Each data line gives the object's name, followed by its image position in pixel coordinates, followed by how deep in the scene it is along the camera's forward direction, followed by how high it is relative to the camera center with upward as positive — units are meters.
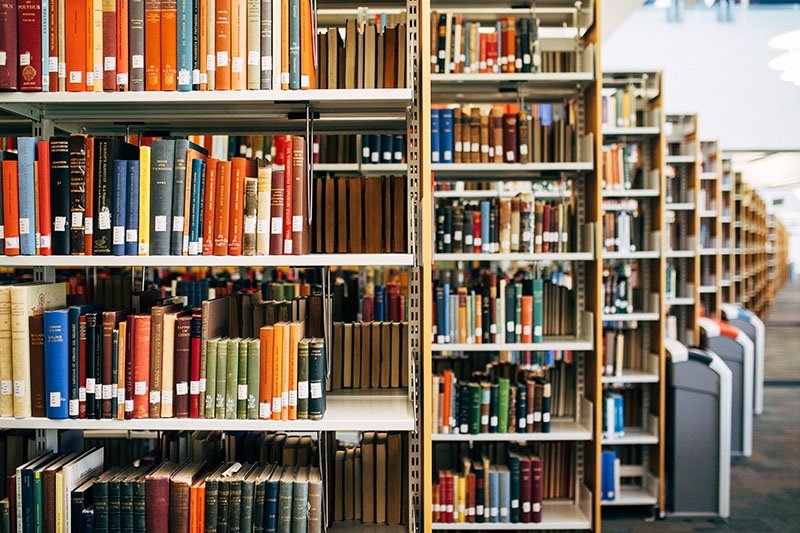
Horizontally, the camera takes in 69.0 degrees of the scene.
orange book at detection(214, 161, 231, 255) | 1.62 +0.12
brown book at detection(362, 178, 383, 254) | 1.74 +0.12
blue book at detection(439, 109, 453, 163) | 2.99 +0.59
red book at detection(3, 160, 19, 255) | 1.61 +0.12
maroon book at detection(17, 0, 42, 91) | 1.62 +0.59
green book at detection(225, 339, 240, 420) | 1.61 -0.36
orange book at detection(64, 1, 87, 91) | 1.63 +0.59
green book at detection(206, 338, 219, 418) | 1.61 -0.34
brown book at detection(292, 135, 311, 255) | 1.62 +0.15
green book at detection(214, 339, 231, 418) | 1.61 -0.35
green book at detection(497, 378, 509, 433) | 2.88 -0.75
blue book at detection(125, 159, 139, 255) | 1.61 +0.10
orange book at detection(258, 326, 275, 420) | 1.60 -0.34
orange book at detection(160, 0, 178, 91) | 1.63 +0.57
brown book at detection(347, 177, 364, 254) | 1.74 +0.11
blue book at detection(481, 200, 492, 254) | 3.00 +0.13
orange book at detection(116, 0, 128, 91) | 1.64 +0.59
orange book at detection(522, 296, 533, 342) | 2.91 -0.33
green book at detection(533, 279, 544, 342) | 2.90 -0.26
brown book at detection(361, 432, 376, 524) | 1.78 -0.71
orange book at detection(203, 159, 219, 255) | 1.62 +0.12
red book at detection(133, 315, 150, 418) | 1.60 -0.32
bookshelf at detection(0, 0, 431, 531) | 1.59 +0.37
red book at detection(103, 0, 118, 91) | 1.63 +0.61
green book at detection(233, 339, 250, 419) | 1.61 -0.36
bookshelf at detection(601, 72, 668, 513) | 3.56 -0.18
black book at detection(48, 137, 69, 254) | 1.61 +0.17
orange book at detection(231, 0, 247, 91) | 1.62 +0.58
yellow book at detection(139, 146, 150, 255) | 1.61 +0.13
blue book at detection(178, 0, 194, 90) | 1.62 +0.58
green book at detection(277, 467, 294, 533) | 1.59 -0.69
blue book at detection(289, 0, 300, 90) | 1.63 +0.58
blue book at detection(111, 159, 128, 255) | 1.61 +0.14
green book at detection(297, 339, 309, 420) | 1.60 -0.35
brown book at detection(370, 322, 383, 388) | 1.94 -0.34
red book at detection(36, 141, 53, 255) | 1.61 +0.14
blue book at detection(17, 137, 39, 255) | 1.61 +0.14
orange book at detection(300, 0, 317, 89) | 1.63 +0.57
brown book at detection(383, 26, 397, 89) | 1.81 +0.61
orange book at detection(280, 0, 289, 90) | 1.63 +0.57
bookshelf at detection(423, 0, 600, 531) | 2.87 +0.39
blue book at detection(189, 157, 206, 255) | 1.62 +0.11
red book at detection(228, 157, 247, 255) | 1.62 +0.13
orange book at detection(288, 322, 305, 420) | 1.60 -0.32
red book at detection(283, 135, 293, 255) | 1.62 +0.14
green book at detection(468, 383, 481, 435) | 2.87 -0.76
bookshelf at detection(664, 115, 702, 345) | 4.14 +0.18
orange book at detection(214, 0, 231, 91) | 1.62 +0.59
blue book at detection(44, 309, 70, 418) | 1.59 -0.30
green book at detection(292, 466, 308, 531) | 1.59 -0.69
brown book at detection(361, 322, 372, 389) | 1.94 -0.34
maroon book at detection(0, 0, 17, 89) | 1.61 +0.57
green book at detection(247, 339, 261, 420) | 1.60 -0.33
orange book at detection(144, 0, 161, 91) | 1.64 +0.59
